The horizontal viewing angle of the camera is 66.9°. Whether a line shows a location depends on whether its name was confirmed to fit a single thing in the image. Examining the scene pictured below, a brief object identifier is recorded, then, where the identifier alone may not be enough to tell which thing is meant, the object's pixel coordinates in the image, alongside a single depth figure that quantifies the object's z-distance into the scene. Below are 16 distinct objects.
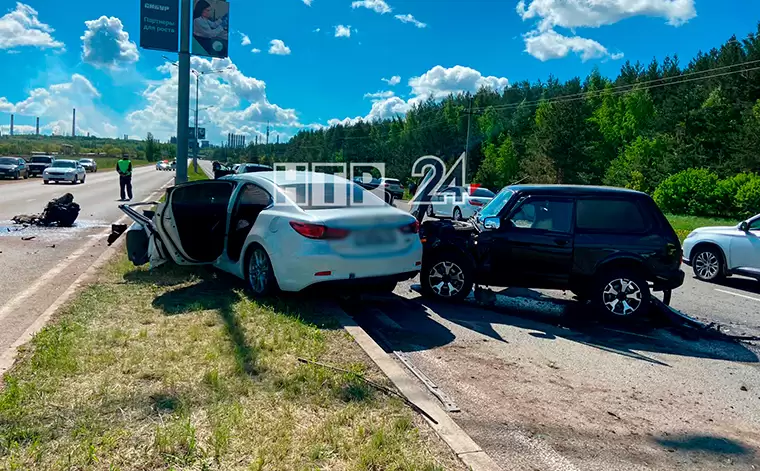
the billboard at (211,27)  12.12
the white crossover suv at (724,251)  9.73
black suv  6.90
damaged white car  6.17
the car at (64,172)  31.97
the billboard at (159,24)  11.88
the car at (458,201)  22.81
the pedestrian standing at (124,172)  22.02
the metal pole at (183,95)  11.91
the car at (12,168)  35.66
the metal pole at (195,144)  49.24
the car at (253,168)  21.77
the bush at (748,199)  28.28
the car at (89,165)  53.52
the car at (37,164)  41.72
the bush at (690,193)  30.00
